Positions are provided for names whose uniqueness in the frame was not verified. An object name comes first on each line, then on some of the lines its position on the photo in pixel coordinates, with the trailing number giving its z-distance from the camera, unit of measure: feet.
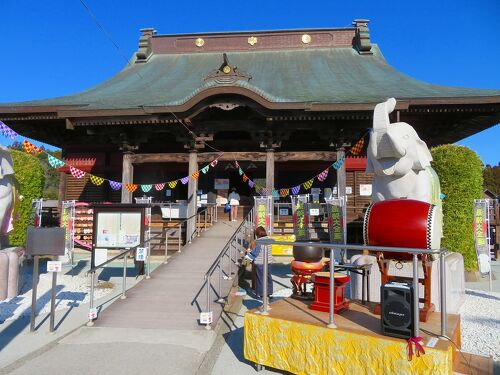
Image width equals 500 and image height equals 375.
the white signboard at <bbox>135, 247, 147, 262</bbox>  27.67
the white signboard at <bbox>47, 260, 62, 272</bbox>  19.74
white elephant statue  18.61
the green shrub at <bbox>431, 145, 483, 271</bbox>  31.78
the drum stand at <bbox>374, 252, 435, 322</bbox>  13.31
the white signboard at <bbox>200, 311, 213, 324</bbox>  18.69
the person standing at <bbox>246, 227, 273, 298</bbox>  25.09
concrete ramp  19.86
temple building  39.27
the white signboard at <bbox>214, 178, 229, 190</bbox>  54.39
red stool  14.16
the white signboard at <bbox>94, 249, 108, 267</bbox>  27.84
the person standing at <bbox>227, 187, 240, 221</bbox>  47.06
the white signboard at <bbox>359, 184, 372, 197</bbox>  48.80
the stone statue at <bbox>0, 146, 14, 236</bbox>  24.56
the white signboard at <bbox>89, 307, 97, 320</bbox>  19.68
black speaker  11.07
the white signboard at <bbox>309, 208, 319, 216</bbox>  38.88
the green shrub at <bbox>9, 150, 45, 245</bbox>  38.68
